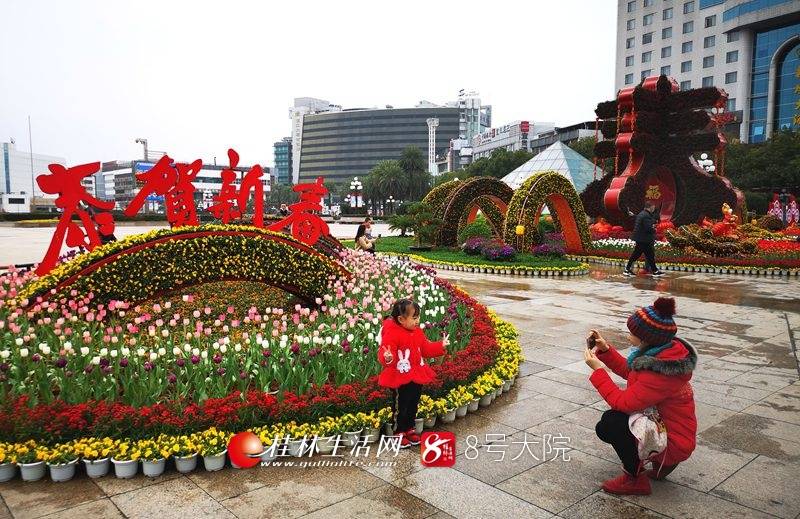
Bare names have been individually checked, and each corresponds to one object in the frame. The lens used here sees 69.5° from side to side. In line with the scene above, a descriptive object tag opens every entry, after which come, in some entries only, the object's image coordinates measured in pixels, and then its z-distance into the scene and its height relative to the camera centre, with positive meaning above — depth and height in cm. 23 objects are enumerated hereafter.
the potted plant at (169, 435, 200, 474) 378 -163
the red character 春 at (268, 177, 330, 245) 934 -29
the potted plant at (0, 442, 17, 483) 366 -165
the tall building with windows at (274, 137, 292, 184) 15575 +1195
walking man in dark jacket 1367 -64
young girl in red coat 399 -100
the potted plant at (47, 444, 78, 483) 365 -164
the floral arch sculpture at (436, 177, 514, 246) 1898 +17
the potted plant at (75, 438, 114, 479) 369 -161
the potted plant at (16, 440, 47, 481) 366 -163
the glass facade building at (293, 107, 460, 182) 12319 +1518
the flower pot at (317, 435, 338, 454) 409 -169
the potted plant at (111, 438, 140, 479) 370 -164
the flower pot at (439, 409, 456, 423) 468 -170
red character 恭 734 -6
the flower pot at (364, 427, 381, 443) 430 -170
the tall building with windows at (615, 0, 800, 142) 5341 +1599
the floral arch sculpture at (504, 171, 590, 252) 1677 -1
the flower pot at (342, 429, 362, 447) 422 -170
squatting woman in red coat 332 -106
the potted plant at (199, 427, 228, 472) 380 -161
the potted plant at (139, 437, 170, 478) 373 -164
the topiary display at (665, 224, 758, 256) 1623 -92
